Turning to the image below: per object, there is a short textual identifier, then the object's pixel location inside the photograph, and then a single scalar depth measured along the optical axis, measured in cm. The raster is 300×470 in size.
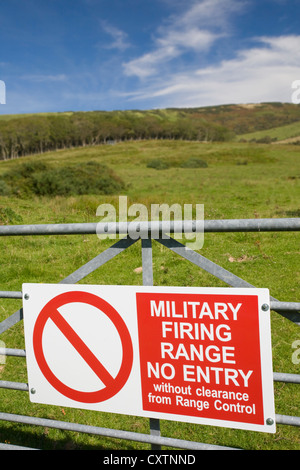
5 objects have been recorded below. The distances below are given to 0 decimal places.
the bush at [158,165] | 4831
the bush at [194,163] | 4791
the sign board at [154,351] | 227
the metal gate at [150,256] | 225
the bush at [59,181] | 2161
